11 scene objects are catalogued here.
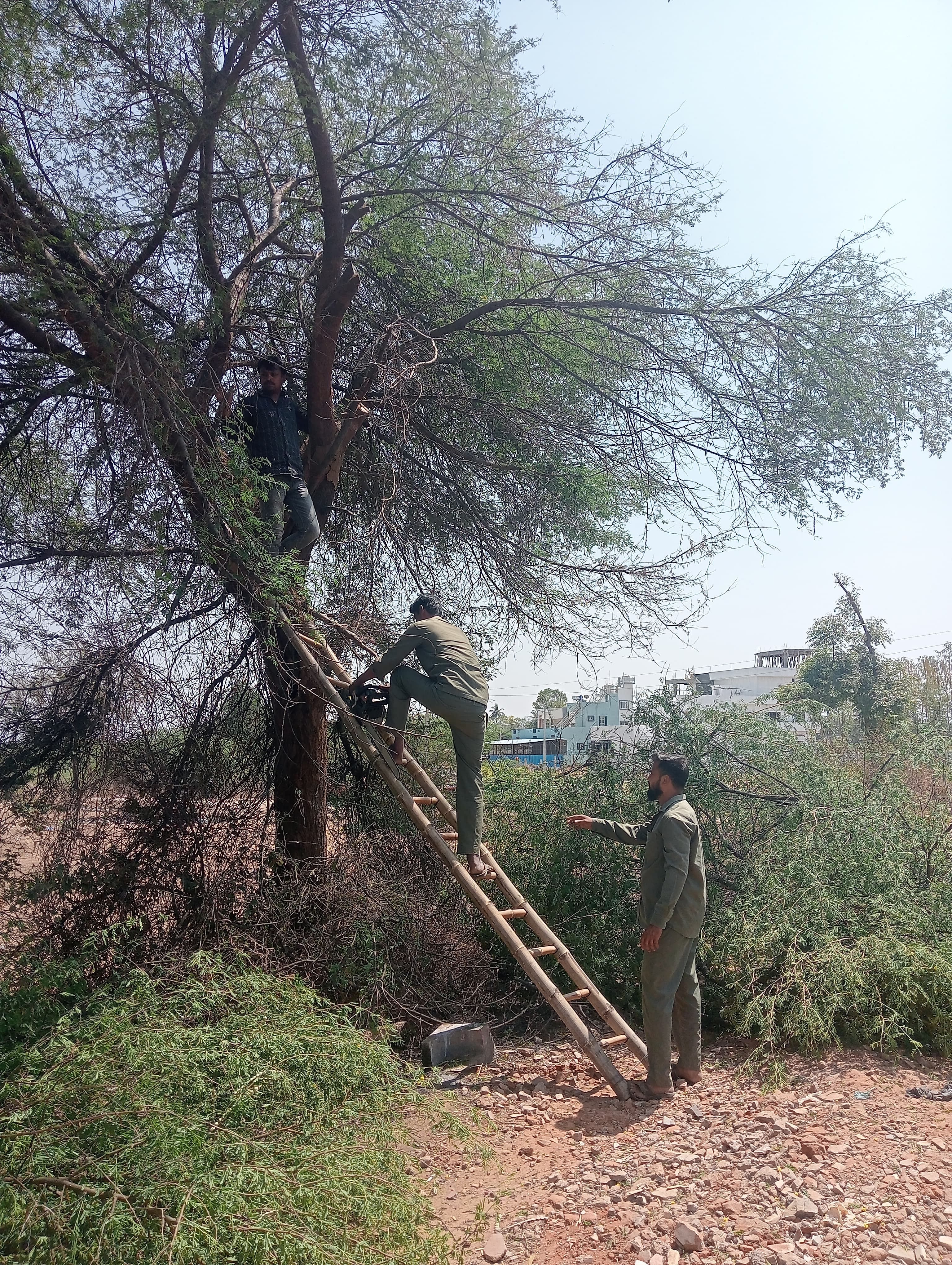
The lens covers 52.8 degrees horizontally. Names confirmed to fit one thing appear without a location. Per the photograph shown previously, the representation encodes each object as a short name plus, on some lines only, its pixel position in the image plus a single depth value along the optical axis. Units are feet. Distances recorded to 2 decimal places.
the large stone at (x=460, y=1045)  20.27
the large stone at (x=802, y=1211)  13.69
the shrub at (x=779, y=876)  20.22
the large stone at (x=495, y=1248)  13.41
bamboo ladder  19.12
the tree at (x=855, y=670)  66.39
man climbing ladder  20.79
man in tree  22.66
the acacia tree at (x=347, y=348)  18.99
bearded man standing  18.57
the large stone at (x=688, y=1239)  13.15
